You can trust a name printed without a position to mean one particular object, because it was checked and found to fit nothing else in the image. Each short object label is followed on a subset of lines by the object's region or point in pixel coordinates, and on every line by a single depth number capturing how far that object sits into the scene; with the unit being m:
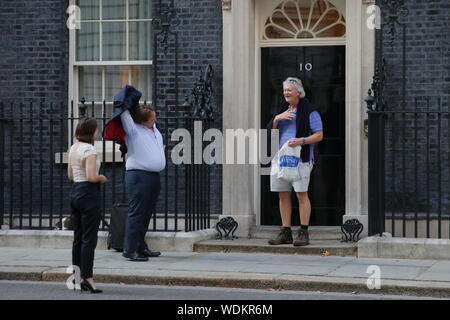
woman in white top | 7.95
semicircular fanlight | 12.10
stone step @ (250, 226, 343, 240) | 11.42
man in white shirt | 9.76
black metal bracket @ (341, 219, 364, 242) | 10.99
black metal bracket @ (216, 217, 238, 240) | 11.48
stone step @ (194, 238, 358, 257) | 10.48
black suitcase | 10.50
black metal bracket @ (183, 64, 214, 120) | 11.19
